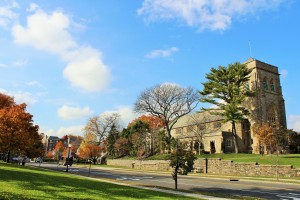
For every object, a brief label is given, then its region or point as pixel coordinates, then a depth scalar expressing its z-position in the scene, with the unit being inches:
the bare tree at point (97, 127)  3316.9
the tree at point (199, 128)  2325.3
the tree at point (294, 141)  2101.7
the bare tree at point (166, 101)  2281.0
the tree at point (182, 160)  738.2
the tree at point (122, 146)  2832.2
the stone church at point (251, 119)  2233.0
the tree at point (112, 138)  3009.4
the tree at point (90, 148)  3031.5
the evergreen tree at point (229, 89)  2000.5
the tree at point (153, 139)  2554.1
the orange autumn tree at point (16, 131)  1343.5
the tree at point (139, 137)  2534.4
